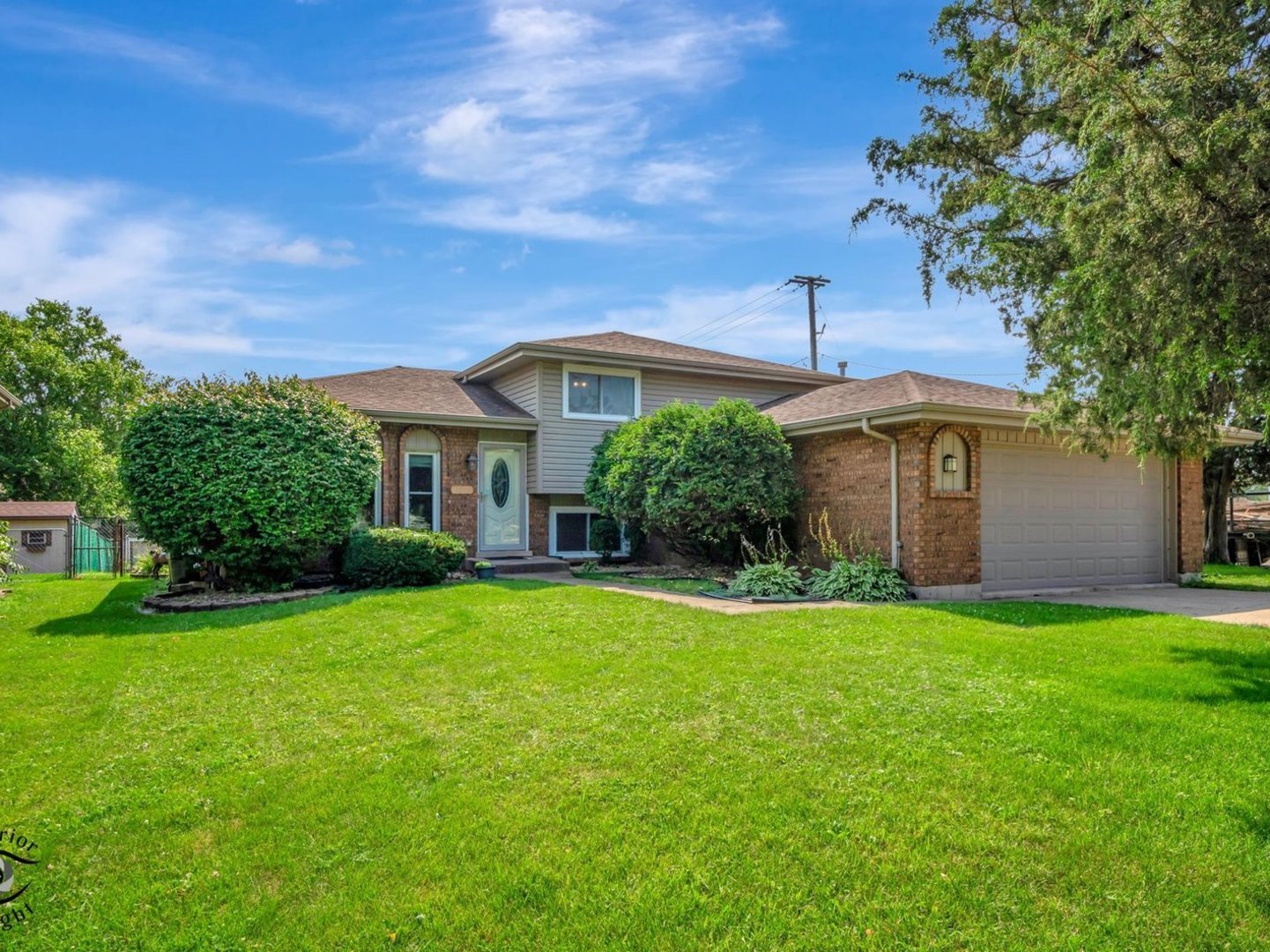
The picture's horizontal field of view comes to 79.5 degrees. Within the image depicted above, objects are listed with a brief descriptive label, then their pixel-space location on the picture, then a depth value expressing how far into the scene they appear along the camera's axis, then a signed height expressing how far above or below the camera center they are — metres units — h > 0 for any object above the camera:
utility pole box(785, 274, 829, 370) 27.69 +7.47
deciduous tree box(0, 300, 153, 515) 29.31 +3.89
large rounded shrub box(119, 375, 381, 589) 9.57 +0.26
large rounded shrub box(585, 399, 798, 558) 11.58 +0.30
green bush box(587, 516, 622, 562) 14.52 -0.83
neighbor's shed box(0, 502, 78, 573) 21.80 -1.09
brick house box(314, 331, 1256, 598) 10.49 +0.42
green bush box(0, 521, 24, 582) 11.57 -0.95
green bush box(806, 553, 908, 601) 9.97 -1.22
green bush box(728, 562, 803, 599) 9.98 -1.19
